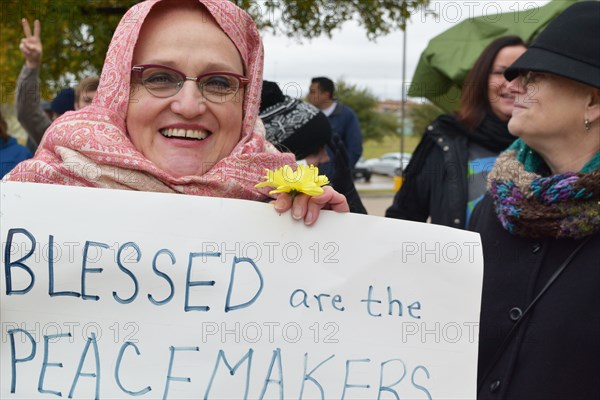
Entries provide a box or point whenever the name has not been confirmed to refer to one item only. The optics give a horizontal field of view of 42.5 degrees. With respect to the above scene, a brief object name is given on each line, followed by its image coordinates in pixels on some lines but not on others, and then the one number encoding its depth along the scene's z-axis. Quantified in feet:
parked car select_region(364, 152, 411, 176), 108.37
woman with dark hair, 11.09
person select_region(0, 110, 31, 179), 15.58
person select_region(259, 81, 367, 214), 10.51
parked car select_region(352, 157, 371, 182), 98.18
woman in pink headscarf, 5.89
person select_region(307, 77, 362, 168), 22.21
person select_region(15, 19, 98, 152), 12.98
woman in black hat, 7.02
